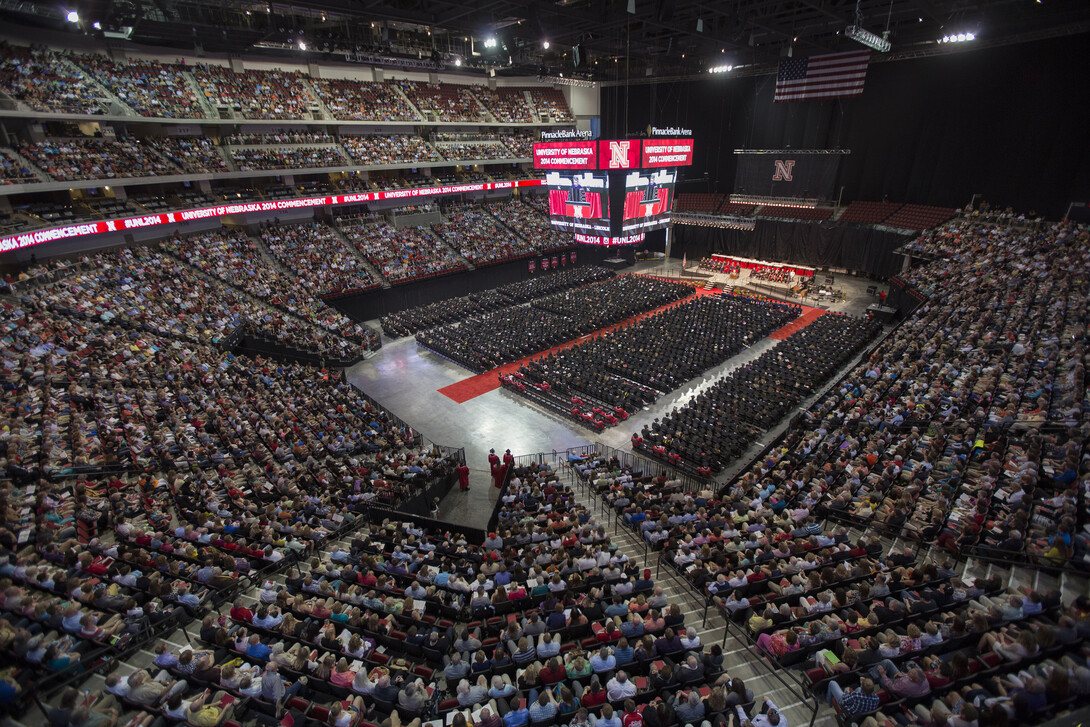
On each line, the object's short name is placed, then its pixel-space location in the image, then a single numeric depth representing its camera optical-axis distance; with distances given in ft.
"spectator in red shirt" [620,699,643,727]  20.92
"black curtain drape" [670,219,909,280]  120.78
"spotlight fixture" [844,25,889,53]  66.42
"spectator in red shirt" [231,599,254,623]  27.81
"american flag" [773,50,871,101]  106.01
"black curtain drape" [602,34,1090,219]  93.40
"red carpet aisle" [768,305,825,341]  97.35
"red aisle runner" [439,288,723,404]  78.69
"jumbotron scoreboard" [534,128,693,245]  73.97
